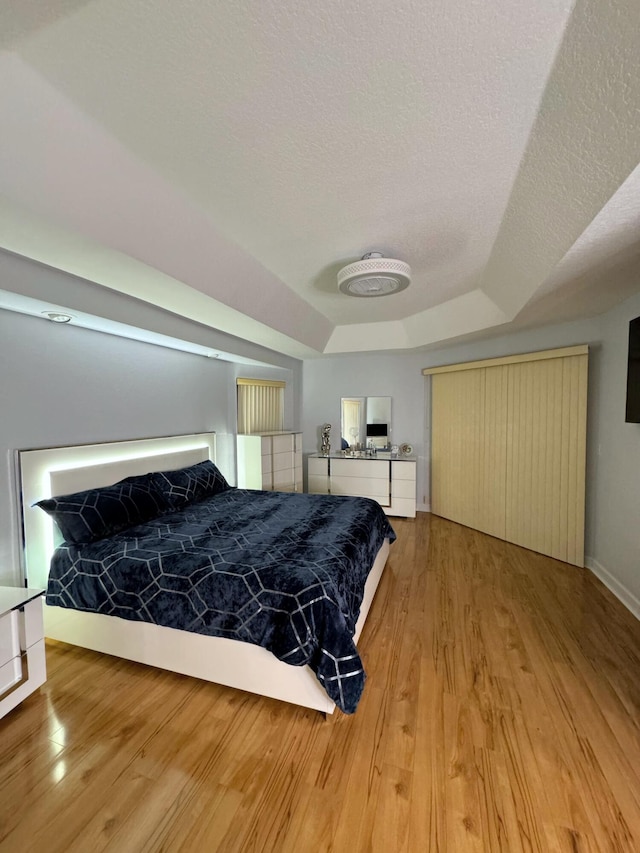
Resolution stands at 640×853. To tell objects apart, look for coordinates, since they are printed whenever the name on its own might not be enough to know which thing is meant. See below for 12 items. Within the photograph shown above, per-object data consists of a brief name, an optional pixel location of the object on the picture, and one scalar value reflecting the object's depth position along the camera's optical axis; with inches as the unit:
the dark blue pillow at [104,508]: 89.4
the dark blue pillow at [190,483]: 120.9
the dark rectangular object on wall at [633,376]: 93.7
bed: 68.0
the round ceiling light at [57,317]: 86.8
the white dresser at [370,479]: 184.9
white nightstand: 67.1
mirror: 205.3
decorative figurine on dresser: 211.3
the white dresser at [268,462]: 173.5
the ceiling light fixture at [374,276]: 88.7
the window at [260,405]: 183.0
